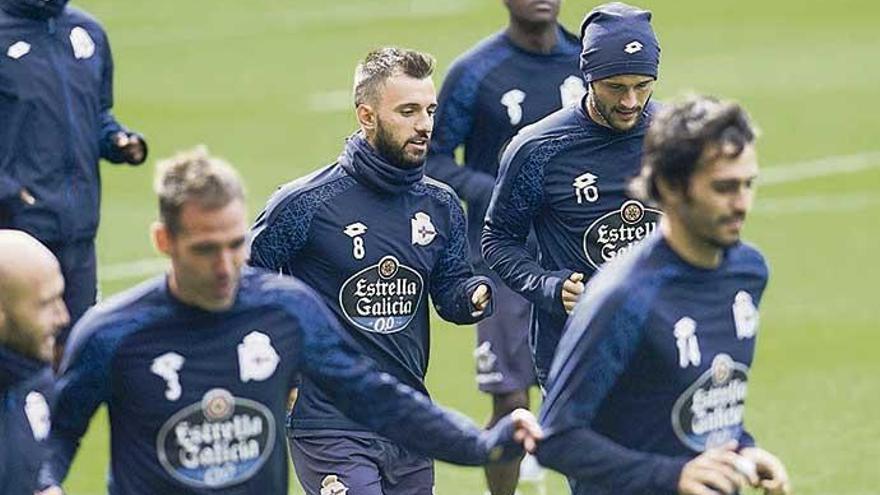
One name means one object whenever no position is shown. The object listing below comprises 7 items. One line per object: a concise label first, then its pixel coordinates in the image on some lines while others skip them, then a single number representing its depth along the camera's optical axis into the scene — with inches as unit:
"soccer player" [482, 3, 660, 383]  775.7
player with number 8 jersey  736.3
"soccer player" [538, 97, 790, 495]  558.6
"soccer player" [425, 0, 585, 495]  917.2
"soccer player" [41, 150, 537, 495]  555.2
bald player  542.6
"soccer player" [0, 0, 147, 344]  918.4
